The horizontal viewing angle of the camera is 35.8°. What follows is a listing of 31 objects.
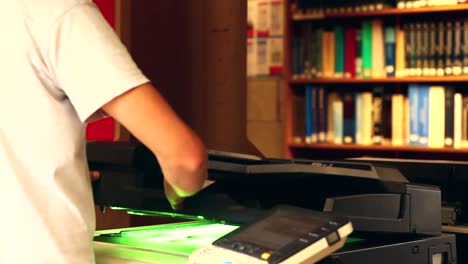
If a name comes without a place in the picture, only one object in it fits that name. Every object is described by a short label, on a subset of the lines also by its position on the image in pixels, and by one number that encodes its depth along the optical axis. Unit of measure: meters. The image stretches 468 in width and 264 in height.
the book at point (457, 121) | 3.72
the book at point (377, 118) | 3.94
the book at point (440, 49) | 3.76
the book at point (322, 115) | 4.10
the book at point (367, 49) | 3.96
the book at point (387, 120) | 3.93
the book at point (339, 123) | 4.04
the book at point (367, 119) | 3.96
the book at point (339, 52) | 4.04
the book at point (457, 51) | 3.72
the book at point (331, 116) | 4.07
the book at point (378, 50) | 3.92
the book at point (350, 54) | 4.01
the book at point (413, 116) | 3.81
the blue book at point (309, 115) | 4.14
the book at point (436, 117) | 3.75
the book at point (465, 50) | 3.71
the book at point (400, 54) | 3.86
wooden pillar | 2.69
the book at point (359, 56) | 3.98
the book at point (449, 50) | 3.74
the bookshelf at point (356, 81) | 3.79
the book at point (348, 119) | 4.02
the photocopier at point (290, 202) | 1.37
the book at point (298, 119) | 4.20
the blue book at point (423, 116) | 3.79
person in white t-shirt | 1.09
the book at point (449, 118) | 3.74
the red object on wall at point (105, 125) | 2.54
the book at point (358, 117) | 3.98
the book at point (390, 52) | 3.88
